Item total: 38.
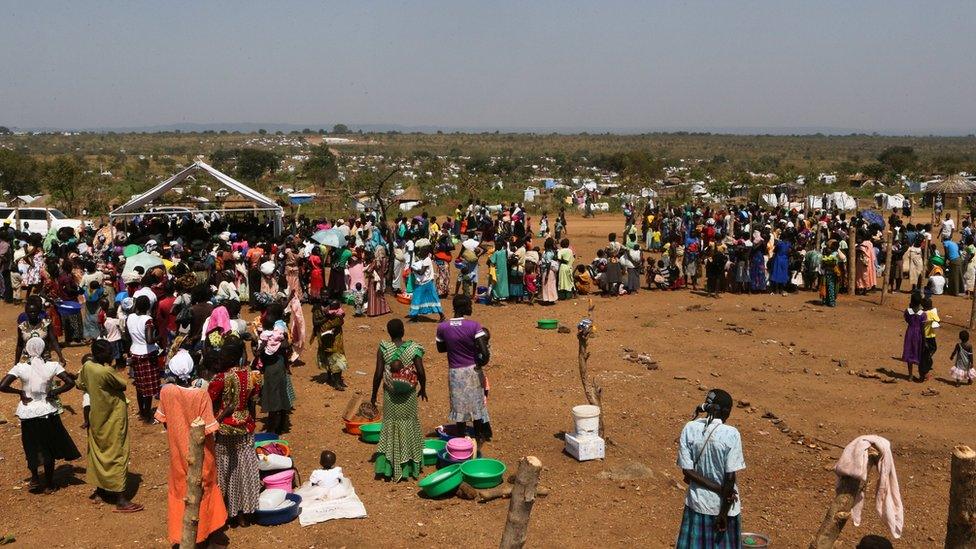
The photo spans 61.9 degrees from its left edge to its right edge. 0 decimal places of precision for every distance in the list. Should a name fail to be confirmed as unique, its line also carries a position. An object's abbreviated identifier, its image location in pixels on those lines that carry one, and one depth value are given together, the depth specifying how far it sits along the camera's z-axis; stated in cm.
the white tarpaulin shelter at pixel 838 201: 3328
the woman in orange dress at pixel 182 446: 601
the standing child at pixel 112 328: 1073
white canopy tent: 1848
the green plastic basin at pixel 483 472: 712
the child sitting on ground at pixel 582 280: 1677
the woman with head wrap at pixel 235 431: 623
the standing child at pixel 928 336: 1103
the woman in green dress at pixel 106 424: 677
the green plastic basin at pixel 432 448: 769
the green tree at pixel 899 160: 5526
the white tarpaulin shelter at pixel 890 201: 3400
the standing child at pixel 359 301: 1460
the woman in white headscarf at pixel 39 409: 694
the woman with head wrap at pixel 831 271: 1574
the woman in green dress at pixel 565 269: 1595
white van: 2517
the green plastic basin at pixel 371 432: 838
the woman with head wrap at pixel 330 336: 985
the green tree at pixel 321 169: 4881
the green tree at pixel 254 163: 5425
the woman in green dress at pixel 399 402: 717
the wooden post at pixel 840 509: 517
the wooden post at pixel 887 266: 1574
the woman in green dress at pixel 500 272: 1557
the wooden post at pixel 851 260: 1662
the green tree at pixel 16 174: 4088
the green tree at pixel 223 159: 5912
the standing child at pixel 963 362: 1094
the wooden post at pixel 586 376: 833
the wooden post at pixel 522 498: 446
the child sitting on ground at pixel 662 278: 1764
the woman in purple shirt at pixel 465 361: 755
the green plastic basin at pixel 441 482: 697
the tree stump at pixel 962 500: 464
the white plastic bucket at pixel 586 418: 789
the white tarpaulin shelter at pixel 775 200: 3338
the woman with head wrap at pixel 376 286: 1432
